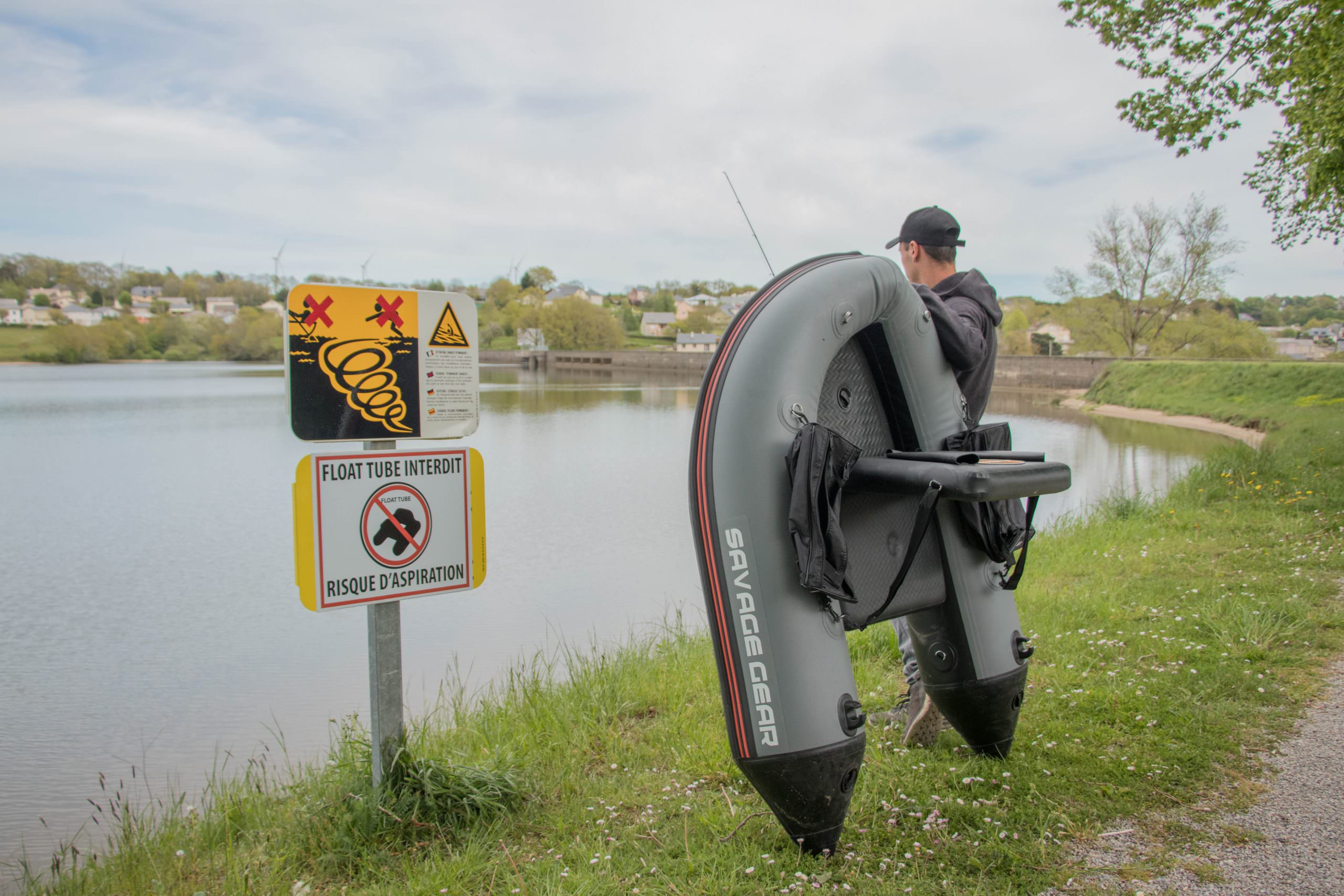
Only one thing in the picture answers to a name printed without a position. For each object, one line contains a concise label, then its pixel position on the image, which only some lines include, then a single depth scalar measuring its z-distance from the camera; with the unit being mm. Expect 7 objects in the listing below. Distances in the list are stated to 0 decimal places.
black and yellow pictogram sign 2738
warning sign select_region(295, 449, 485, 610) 2711
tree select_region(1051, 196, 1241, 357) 44750
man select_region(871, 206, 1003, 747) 3387
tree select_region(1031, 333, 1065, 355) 69562
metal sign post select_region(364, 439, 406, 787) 2871
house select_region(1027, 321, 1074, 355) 90750
